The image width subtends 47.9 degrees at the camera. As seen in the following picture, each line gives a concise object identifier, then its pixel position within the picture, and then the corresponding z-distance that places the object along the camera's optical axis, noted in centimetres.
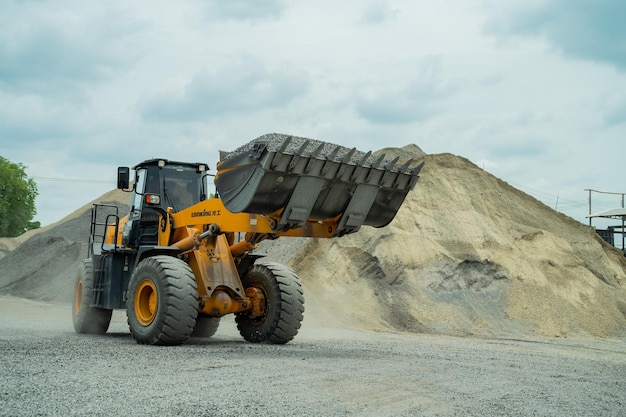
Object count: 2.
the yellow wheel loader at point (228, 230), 975
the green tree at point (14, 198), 5975
